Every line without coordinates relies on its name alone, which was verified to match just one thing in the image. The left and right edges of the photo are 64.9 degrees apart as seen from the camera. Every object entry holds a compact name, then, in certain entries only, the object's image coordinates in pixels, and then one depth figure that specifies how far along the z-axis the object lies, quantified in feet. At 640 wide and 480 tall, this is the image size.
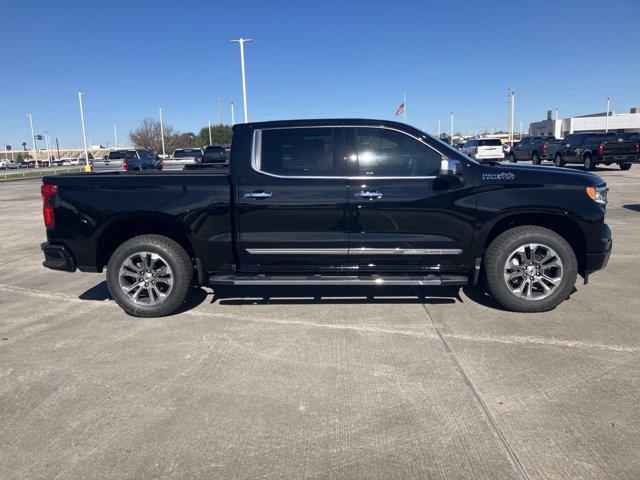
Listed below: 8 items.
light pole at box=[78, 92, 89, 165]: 160.43
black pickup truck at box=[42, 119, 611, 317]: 16.28
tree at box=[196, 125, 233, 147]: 297.33
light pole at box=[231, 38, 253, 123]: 104.94
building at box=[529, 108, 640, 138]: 266.16
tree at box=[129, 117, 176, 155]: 266.81
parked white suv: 102.17
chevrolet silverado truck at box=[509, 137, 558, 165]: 91.52
